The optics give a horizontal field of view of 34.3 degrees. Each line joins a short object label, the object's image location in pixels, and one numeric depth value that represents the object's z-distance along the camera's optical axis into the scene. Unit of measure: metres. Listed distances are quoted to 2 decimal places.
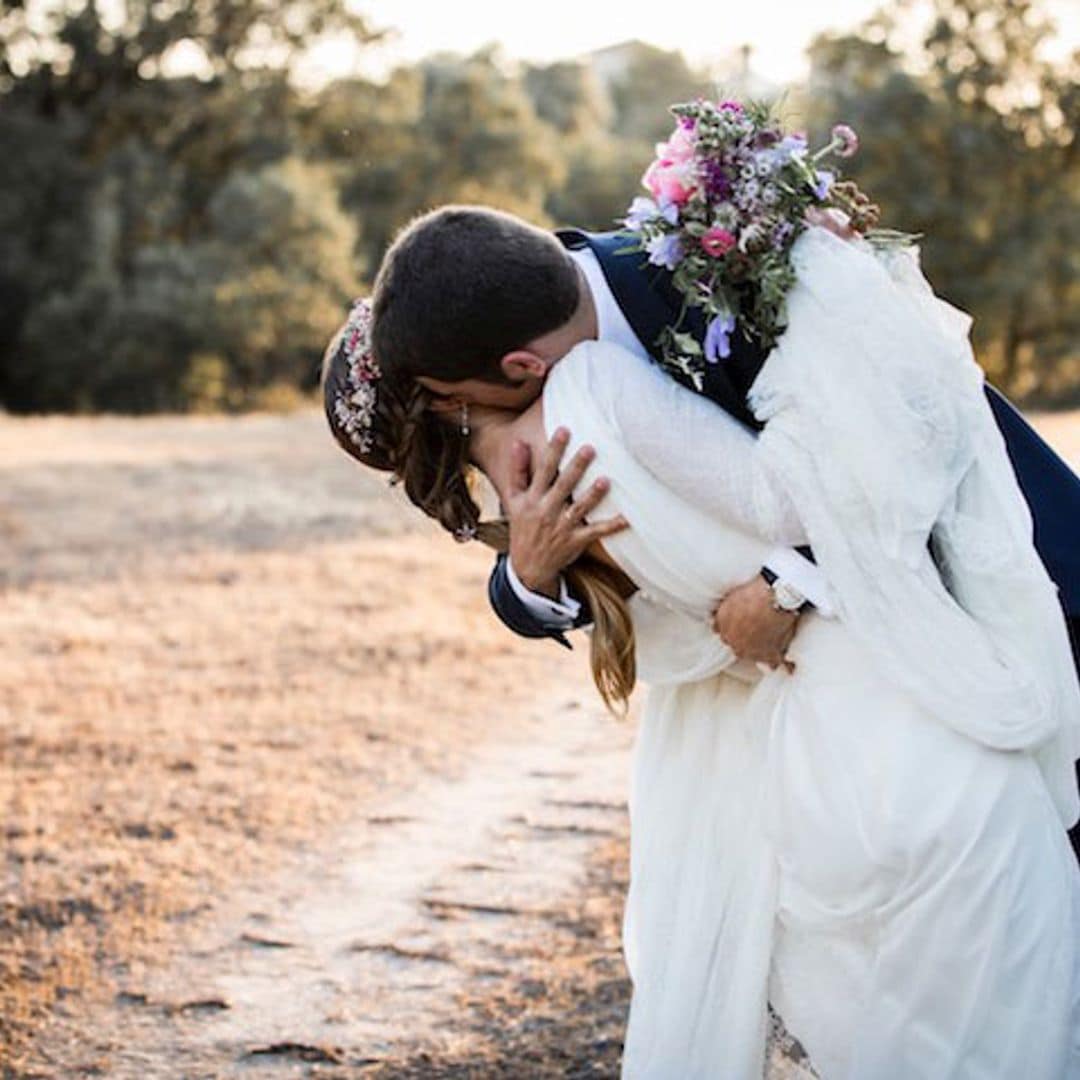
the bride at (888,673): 2.83
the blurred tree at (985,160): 35.06
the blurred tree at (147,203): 35.78
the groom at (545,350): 2.85
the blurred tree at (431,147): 40.19
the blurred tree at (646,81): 62.97
